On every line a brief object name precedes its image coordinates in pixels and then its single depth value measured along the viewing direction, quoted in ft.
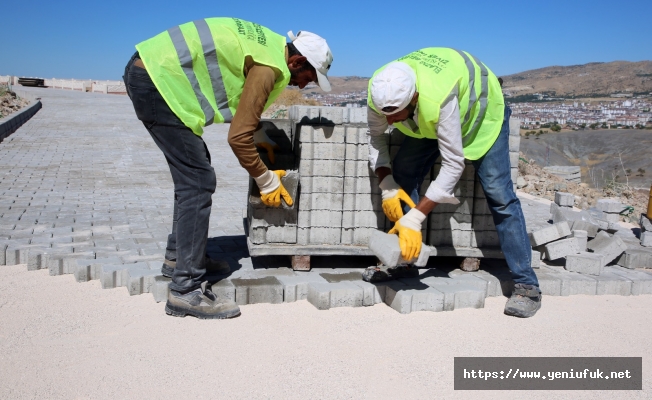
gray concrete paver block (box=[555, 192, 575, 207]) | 23.75
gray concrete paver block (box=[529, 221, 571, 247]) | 15.90
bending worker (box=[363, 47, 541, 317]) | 11.69
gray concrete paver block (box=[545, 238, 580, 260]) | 15.93
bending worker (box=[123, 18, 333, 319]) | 11.61
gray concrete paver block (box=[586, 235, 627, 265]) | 16.60
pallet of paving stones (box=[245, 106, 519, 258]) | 14.25
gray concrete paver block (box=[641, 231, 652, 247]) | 19.65
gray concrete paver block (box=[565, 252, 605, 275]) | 15.53
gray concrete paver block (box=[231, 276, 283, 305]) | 12.98
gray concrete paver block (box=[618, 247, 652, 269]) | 16.74
